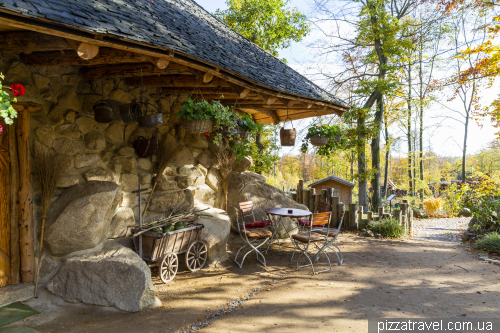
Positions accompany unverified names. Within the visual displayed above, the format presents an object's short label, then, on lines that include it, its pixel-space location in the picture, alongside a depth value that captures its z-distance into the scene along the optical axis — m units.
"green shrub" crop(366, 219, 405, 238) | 7.57
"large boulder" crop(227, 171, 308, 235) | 6.87
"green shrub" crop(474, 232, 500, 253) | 6.08
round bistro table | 5.24
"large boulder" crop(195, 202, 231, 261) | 5.17
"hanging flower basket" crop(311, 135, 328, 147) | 6.31
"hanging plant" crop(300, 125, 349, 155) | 6.31
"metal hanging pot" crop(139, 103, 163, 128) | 4.21
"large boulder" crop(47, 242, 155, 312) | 3.48
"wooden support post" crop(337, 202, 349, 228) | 8.67
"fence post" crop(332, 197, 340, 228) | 8.76
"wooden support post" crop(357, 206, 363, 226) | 8.42
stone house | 2.96
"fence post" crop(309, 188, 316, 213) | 9.67
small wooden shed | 12.38
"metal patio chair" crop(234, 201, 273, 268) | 5.32
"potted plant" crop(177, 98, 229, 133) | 4.32
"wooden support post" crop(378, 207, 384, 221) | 8.13
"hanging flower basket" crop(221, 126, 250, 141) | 4.78
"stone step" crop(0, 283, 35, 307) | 3.42
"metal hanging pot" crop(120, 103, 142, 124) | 4.31
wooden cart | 4.20
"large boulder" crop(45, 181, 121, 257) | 3.72
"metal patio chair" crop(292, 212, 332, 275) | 5.04
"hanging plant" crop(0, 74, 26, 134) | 1.93
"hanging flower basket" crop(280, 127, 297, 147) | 6.25
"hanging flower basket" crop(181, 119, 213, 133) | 4.42
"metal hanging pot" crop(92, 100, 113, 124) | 4.12
